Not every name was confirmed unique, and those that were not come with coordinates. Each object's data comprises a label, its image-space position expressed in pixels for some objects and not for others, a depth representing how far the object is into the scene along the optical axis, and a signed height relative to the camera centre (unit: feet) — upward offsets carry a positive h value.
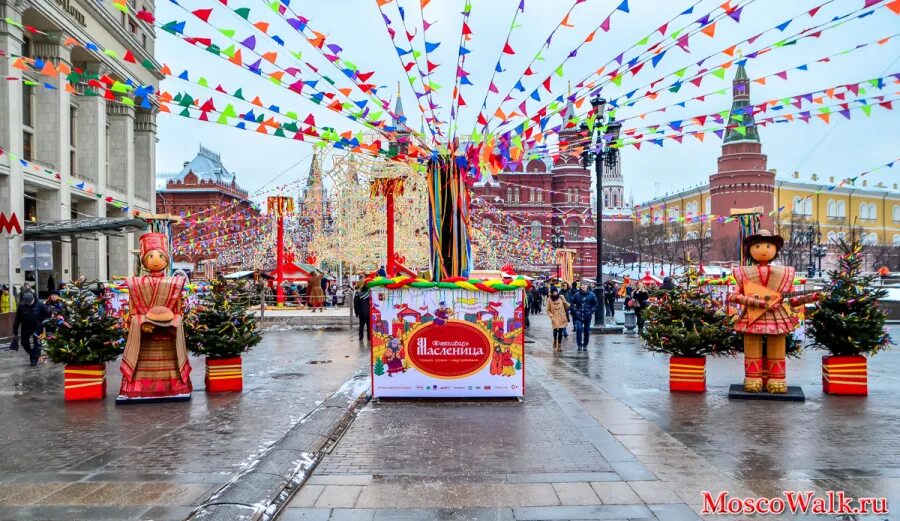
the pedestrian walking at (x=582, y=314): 58.29 -3.95
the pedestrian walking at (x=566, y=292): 72.87 -2.68
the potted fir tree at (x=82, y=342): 32.48 -3.18
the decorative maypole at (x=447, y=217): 33.81 +2.47
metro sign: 69.41 +5.01
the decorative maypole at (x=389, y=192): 75.09 +8.47
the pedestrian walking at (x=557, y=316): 59.88 -4.19
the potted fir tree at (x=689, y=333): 34.22 -3.32
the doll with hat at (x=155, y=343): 31.73 -3.24
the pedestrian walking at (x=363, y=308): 61.36 -3.45
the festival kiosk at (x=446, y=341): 31.63 -3.26
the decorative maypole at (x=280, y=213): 98.43 +8.18
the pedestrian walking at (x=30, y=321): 48.37 -3.31
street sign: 62.64 +1.66
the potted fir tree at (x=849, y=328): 32.71 -3.05
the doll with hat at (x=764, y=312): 31.99 -2.19
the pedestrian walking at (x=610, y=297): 101.60 -4.46
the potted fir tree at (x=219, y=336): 34.76 -3.22
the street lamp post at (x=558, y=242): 170.28 +6.42
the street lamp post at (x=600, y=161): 68.49 +10.75
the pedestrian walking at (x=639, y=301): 74.02 -3.89
